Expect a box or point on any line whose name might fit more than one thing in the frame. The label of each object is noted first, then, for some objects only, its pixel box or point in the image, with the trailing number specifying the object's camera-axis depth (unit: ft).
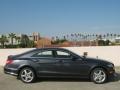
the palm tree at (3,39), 119.79
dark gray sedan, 15.15
